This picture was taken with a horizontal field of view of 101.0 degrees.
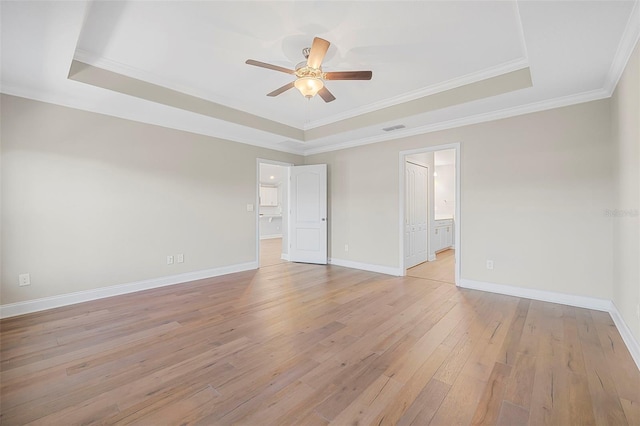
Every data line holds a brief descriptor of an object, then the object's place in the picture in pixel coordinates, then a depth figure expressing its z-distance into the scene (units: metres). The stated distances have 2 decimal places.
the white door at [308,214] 5.76
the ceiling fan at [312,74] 2.38
